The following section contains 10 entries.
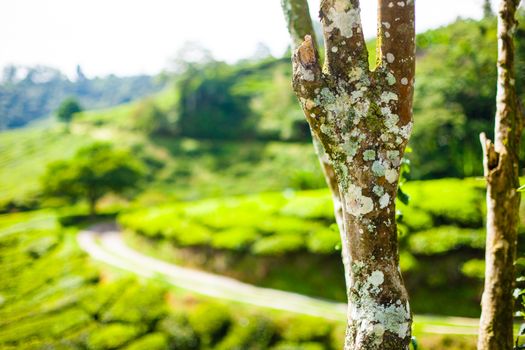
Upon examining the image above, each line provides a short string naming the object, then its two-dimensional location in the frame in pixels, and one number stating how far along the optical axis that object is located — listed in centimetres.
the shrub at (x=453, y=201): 1625
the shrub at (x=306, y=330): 1343
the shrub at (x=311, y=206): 1897
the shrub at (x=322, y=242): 1719
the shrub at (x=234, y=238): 1897
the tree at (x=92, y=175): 3612
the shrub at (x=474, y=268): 1461
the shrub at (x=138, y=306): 1590
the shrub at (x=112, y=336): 1495
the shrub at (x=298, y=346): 1323
